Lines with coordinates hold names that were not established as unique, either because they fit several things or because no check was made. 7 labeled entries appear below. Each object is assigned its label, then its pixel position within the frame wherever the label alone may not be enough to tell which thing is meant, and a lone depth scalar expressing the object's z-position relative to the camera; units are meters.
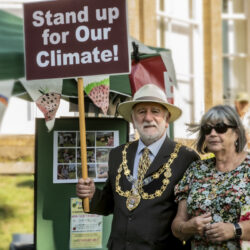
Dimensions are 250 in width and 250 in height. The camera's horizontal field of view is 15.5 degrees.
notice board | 7.46
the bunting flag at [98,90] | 6.81
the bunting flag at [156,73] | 7.54
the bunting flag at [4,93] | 5.89
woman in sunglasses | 5.16
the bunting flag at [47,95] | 6.56
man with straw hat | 5.85
